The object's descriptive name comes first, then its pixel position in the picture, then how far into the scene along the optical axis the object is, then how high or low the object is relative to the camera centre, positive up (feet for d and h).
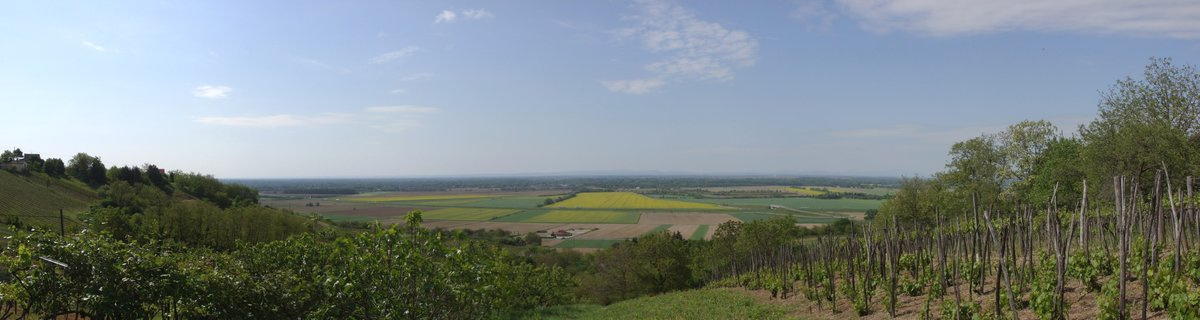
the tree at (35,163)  344.47 +10.99
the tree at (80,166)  359.25 +8.98
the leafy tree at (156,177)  367.68 +1.04
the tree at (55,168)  347.11 +7.64
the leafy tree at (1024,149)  150.61 +5.14
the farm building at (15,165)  313.65 +9.06
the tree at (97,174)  356.38 +3.49
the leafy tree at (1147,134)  87.40 +5.53
